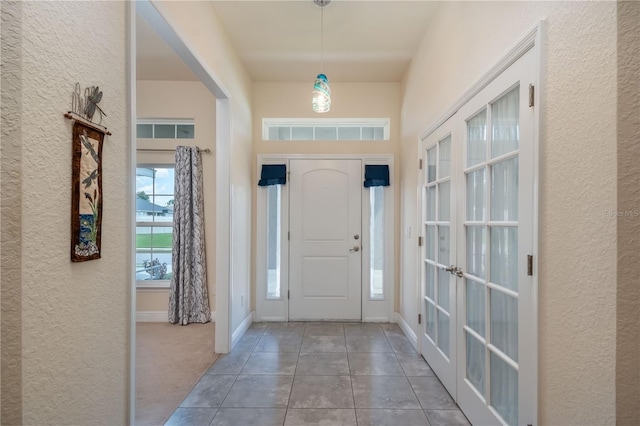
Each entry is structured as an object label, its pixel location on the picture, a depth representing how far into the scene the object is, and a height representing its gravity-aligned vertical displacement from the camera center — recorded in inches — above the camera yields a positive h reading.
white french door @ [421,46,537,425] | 52.8 -8.2
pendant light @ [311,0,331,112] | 95.6 +39.6
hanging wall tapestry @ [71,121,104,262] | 40.4 +3.1
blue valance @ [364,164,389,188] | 140.9 +19.6
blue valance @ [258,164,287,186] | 141.3 +19.6
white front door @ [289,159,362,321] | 144.6 -10.5
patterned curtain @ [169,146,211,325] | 140.0 -15.1
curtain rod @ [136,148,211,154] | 144.9 +32.0
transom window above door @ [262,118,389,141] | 147.4 +43.2
